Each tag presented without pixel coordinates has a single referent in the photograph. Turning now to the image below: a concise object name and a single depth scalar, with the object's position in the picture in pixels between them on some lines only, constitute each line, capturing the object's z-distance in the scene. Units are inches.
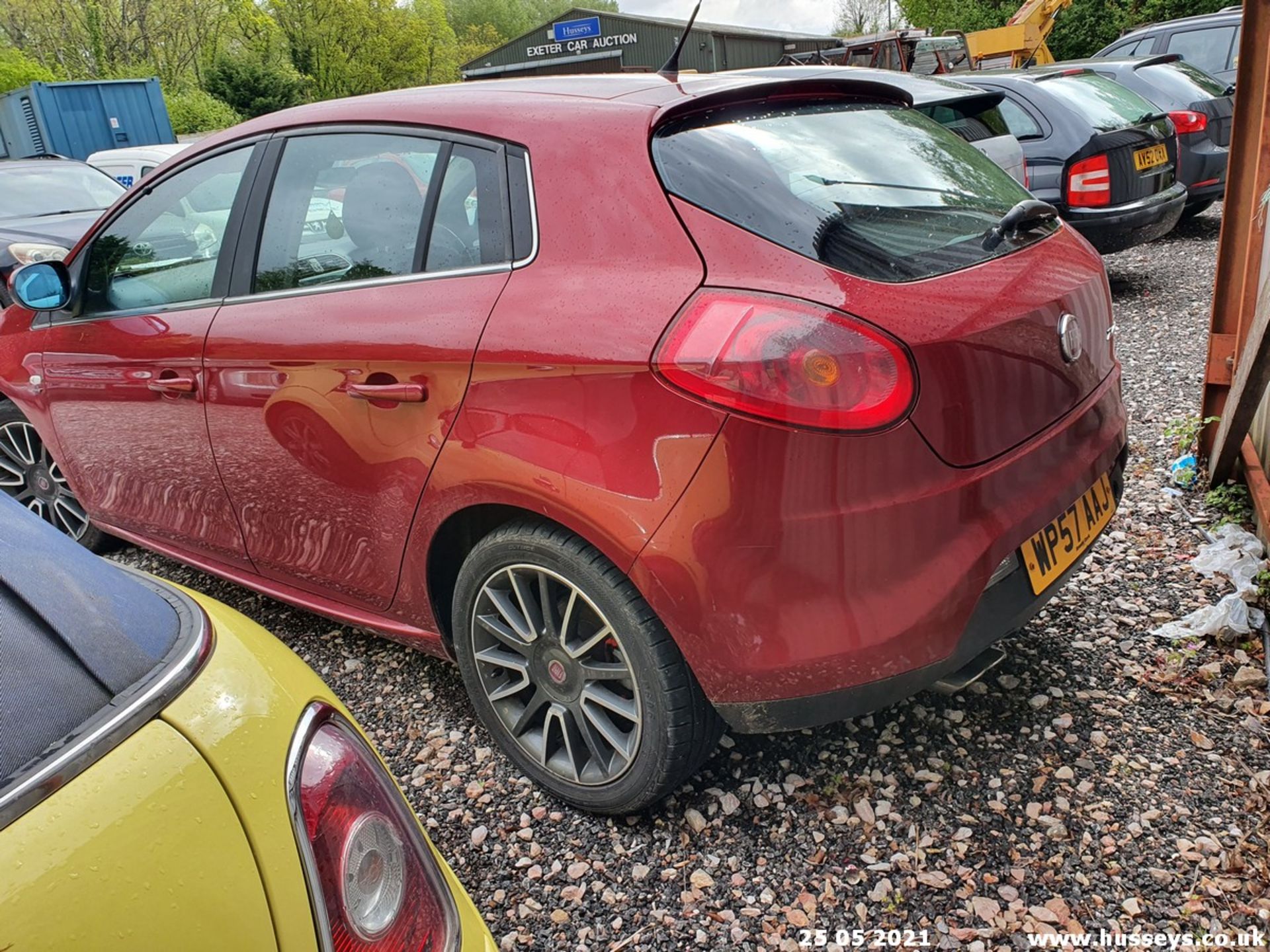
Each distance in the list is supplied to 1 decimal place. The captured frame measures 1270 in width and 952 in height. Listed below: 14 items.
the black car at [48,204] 284.2
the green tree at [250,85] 1427.2
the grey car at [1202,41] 409.4
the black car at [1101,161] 232.7
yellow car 33.4
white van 531.8
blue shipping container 782.5
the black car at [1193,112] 284.8
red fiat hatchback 66.9
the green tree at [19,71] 1243.2
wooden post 117.8
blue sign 1743.4
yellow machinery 784.9
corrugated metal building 1610.5
